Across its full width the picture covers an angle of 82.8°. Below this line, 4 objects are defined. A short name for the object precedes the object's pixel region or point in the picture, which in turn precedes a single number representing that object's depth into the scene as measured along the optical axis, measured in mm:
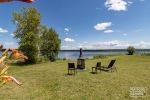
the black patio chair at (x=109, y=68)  7341
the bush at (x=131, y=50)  21306
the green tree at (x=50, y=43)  16459
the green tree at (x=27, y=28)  14180
